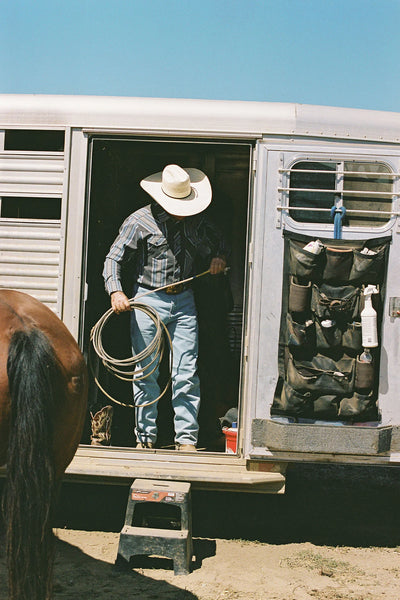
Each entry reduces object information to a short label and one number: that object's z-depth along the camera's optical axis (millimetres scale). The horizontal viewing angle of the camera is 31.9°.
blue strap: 4574
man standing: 4984
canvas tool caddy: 4465
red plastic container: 5020
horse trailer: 4477
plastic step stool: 4242
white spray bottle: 4457
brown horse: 2590
